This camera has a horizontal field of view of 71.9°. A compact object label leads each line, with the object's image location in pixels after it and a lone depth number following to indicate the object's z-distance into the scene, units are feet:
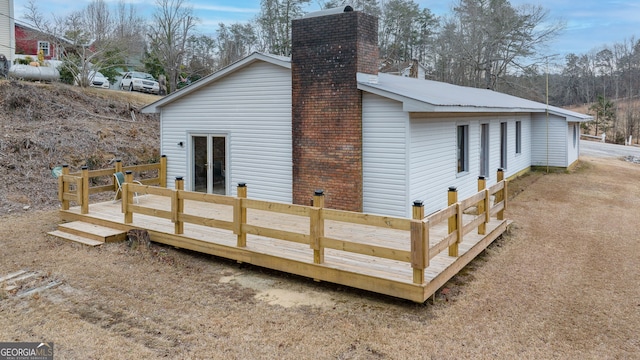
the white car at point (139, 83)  85.61
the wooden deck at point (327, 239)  17.21
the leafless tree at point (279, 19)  110.11
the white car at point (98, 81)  71.96
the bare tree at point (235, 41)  120.78
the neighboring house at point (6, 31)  75.46
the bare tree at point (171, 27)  103.35
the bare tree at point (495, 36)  102.68
